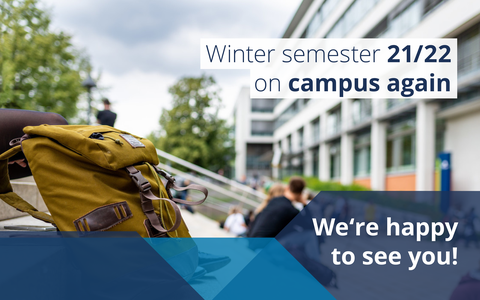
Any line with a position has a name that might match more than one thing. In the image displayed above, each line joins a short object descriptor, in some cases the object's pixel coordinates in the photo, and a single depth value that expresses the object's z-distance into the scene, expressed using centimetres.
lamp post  1069
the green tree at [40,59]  845
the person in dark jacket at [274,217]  338
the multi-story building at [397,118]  1471
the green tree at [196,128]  2945
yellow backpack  130
